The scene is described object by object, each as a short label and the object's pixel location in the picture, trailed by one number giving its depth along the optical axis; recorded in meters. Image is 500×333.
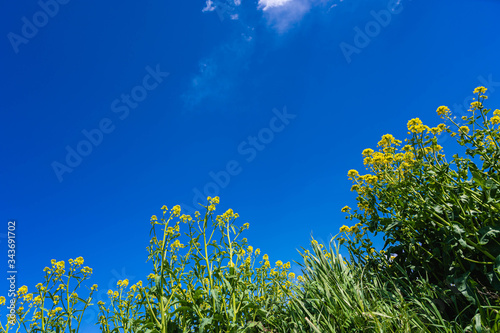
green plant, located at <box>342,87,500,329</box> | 2.65
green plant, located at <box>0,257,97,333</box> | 2.86
